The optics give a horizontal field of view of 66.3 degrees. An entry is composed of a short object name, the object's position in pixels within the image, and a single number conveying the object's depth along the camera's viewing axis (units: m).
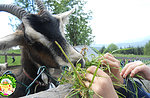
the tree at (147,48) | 58.36
